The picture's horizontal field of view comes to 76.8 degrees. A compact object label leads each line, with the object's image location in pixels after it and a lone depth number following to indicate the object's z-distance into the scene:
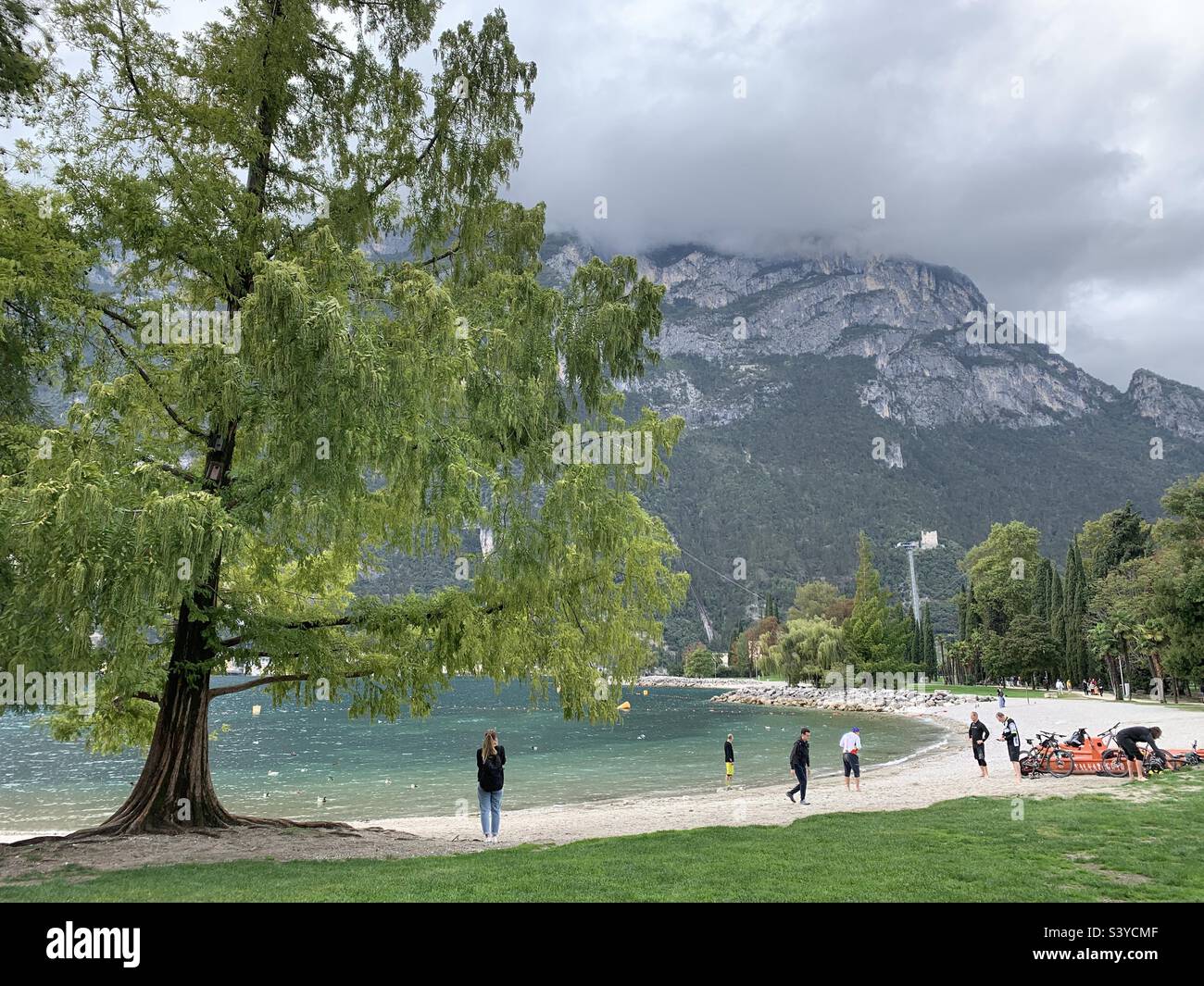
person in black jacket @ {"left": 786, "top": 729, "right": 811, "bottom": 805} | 17.66
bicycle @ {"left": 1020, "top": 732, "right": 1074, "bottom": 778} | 17.70
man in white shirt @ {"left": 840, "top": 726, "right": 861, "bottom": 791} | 20.05
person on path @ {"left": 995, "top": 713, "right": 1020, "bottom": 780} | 17.95
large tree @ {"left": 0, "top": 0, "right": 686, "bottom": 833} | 7.20
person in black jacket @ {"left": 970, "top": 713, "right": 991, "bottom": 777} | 19.75
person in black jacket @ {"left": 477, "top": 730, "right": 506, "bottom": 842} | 12.58
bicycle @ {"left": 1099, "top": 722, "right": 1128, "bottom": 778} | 16.52
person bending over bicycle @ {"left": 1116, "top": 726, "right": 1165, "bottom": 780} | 15.78
